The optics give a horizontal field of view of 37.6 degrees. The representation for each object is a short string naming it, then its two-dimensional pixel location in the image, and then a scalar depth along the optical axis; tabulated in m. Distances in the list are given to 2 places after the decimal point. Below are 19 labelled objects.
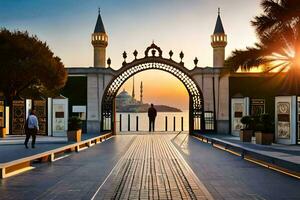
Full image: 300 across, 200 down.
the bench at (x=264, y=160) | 10.94
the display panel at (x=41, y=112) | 26.17
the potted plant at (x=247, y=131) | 21.91
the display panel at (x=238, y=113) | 27.27
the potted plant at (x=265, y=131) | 20.08
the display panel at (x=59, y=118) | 25.66
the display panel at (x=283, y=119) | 20.50
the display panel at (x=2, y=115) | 26.74
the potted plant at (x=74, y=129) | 21.05
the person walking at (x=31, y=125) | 17.48
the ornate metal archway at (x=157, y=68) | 30.58
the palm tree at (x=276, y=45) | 19.62
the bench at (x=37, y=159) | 10.47
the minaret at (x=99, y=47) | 32.66
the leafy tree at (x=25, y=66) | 31.62
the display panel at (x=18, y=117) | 26.95
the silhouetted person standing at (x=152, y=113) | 33.69
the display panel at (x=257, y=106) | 26.47
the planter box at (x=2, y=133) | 25.25
